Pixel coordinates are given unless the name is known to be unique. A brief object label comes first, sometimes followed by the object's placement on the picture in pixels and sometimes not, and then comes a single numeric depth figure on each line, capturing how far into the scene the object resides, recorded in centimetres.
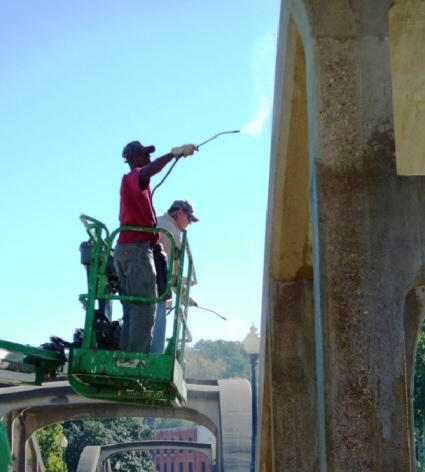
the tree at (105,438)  7419
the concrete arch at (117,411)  2572
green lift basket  896
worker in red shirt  920
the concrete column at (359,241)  702
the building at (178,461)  11538
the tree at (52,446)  5406
